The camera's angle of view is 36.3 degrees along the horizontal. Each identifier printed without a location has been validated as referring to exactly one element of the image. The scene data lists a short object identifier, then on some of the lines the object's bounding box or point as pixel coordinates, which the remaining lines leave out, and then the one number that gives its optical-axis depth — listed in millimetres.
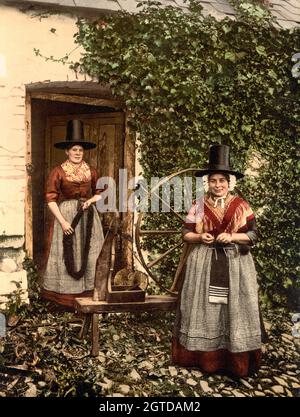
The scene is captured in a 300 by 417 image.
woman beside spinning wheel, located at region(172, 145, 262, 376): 3801
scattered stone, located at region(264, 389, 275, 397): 3871
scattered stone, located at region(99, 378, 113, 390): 3772
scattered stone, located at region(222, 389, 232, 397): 3791
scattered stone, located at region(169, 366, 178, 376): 3956
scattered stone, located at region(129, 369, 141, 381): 3919
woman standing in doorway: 4590
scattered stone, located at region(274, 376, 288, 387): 4012
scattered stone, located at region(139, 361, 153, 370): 4070
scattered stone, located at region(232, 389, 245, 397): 3797
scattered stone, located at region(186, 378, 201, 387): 3849
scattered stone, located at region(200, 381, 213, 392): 3816
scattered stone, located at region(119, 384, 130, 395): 3764
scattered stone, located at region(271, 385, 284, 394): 3912
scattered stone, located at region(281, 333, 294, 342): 4785
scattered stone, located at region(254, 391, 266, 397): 3829
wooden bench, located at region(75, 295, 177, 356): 3986
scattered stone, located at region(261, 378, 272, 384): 3969
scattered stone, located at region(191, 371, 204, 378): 3927
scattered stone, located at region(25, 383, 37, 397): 3674
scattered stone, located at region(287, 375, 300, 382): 4109
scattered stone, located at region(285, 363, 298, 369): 4292
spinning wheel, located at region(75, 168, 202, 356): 4020
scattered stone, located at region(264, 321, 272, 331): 4939
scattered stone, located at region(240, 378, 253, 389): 3885
